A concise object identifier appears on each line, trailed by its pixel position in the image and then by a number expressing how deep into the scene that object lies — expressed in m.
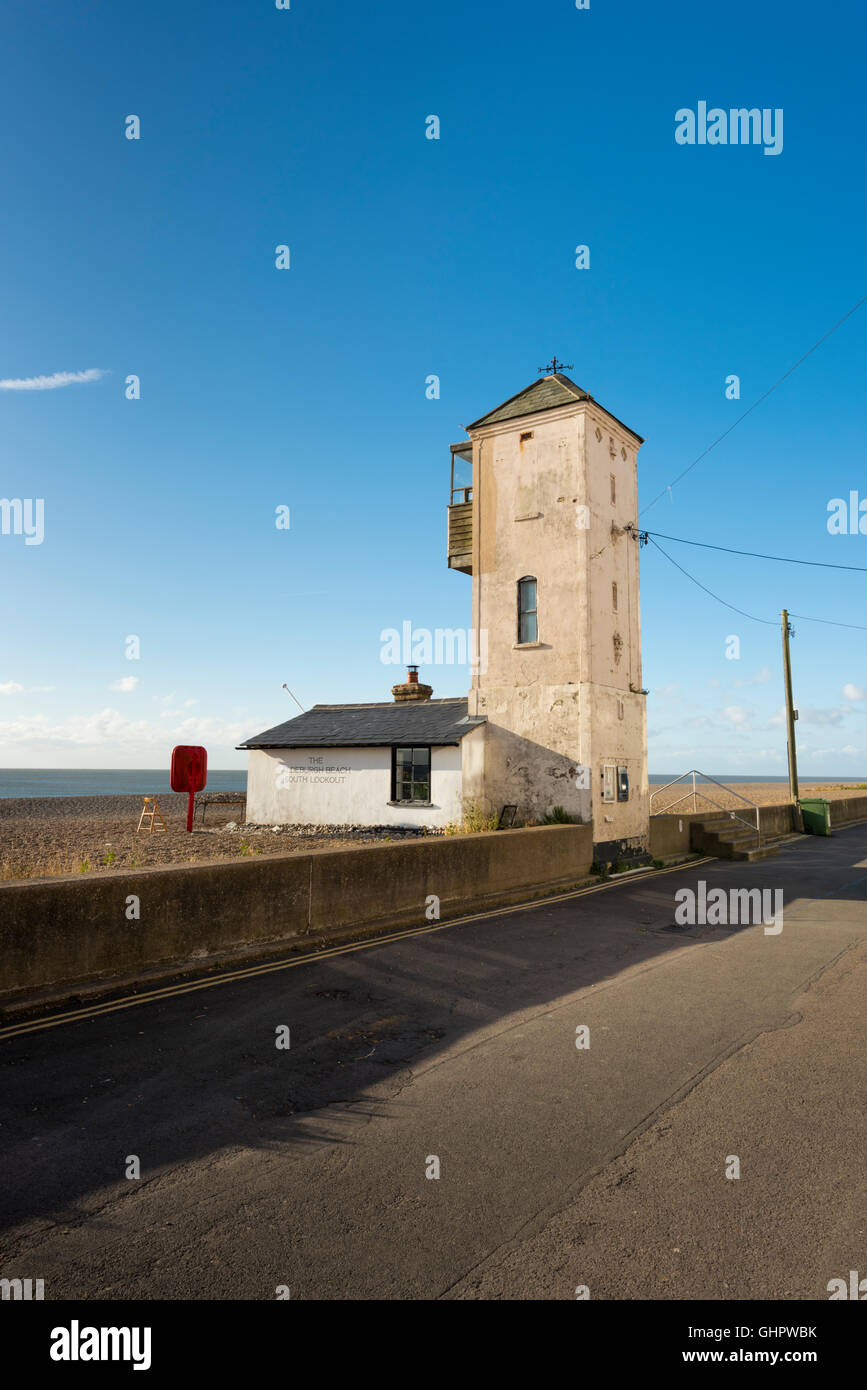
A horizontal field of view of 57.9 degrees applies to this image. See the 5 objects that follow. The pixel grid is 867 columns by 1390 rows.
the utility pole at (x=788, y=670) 32.88
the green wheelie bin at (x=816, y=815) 30.17
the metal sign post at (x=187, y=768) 20.22
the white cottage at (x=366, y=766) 21.05
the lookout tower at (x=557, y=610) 17.89
